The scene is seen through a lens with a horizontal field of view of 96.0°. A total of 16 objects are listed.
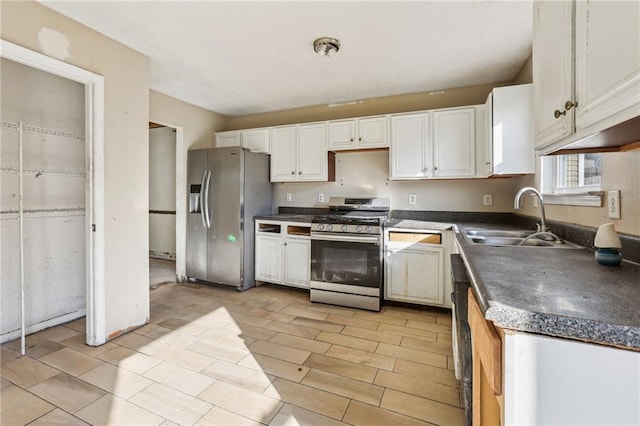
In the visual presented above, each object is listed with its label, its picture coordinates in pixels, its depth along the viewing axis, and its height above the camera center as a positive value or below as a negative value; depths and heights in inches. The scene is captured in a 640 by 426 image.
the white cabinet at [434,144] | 117.3 +27.7
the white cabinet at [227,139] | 162.2 +40.7
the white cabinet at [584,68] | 28.2 +17.3
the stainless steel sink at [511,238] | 66.5 -7.7
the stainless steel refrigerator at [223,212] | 140.3 -1.0
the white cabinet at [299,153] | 144.2 +29.4
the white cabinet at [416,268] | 112.0 -23.2
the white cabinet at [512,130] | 91.6 +25.7
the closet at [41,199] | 92.4 +3.9
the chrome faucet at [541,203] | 72.2 +1.6
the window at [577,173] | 64.5 +9.2
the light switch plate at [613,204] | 50.3 +0.9
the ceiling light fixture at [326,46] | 90.1 +52.6
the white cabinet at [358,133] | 131.7 +36.0
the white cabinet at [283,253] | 135.3 -20.9
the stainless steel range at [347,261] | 117.4 -21.4
